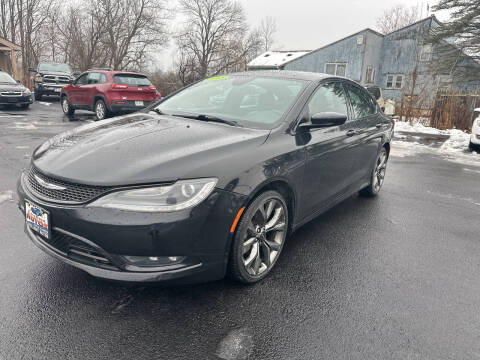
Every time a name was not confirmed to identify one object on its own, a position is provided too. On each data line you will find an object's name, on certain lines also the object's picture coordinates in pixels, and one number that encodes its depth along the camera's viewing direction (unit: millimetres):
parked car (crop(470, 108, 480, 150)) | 9359
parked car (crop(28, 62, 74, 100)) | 17078
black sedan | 2094
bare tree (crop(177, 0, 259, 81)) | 40750
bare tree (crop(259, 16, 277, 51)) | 59094
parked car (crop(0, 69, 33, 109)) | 12594
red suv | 10831
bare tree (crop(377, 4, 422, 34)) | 49531
